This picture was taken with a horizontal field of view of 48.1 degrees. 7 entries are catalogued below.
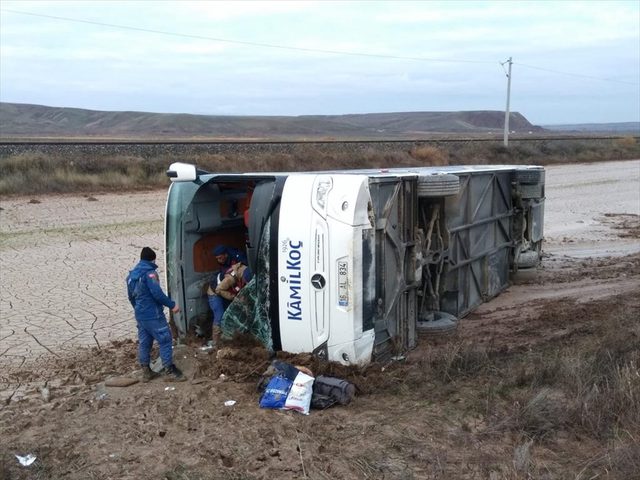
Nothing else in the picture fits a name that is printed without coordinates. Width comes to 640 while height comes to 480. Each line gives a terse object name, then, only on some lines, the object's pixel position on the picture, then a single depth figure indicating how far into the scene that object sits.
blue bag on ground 6.15
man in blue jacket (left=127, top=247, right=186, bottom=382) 6.84
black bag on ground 6.14
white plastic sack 6.07
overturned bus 6.49
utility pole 45.53
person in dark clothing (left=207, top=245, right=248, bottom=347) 7.67
